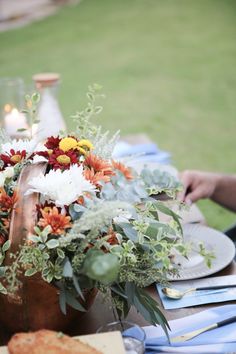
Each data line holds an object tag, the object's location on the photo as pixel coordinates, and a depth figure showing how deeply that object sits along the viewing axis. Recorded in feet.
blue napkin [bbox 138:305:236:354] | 3.62
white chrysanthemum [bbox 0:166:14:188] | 3.63
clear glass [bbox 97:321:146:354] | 3.44
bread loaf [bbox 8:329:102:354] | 2.99
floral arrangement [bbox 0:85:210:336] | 3.21
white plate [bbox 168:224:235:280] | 4.48
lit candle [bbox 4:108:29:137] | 7.75
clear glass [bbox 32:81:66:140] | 7.35
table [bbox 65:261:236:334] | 3.90
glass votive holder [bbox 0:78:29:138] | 8.48
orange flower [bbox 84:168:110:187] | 3.63
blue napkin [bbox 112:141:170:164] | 7.15
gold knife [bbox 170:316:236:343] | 3.71
